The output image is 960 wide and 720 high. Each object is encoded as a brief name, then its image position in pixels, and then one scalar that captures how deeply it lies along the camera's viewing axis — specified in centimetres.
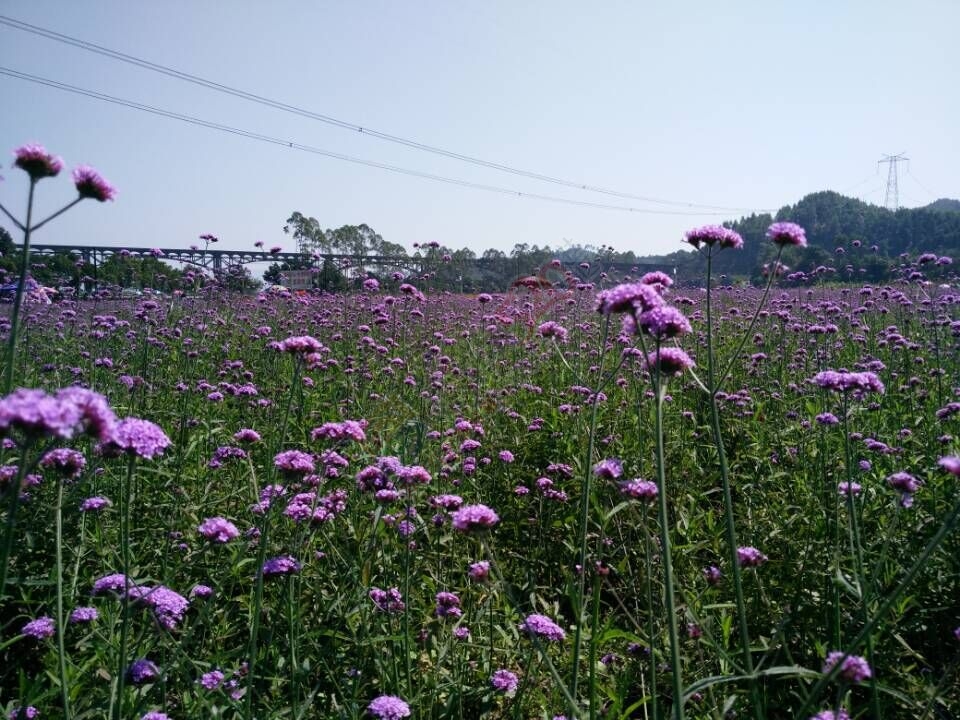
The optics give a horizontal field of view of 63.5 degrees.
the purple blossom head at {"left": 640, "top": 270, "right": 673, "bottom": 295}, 86
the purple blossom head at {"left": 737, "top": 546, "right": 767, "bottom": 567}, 73
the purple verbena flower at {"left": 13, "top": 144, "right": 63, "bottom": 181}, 66
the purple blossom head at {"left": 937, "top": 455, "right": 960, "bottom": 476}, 60
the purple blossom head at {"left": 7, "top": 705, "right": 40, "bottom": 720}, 67
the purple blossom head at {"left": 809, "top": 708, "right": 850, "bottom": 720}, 59
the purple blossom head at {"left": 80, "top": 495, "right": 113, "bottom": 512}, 84
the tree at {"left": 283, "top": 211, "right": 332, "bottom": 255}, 6125
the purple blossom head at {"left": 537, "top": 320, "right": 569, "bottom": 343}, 92
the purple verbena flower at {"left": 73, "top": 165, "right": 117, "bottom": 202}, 72
